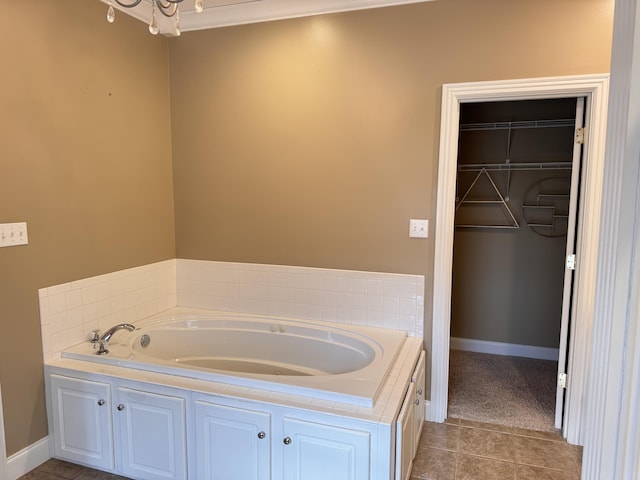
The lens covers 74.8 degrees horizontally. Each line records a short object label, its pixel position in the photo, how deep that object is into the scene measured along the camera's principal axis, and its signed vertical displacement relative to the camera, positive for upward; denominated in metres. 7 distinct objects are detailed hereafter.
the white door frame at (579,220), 2.35 -0.07
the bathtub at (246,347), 2.32 -0.91
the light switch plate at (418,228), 2.71 -0.15
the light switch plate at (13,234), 2.07 -0.17
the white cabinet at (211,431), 1.80 -1.08
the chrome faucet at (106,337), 2.42 -0.81
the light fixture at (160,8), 1.69 +0.81
